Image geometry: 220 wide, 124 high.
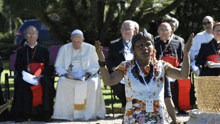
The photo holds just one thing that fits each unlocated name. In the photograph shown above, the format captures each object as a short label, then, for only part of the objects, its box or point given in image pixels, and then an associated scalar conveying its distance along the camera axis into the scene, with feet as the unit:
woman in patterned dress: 26.94
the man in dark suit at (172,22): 54.24
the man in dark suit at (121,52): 49.88
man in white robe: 54.54
